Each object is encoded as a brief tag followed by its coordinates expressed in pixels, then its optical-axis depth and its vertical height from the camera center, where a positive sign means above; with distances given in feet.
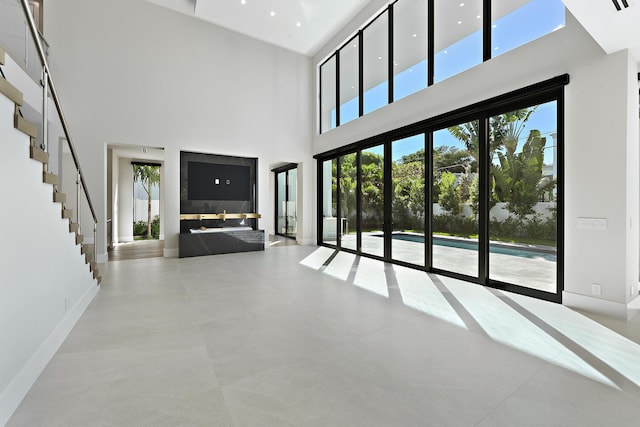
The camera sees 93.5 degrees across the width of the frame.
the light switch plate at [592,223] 10.94 -0.45
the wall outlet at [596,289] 11.02 -2.86
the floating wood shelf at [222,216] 24.62 -0.37
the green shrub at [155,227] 37.38 -1.91
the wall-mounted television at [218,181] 25.21 +2.64
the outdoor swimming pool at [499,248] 12.90 -1.75
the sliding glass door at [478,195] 12.78 +0.87
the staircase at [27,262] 5.92 -1.22
